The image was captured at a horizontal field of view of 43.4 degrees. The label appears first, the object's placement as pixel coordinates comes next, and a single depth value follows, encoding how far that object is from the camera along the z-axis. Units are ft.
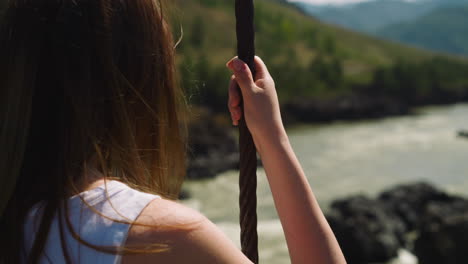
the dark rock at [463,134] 40.09
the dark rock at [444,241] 15.14
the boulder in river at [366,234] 17.46
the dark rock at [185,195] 26.48
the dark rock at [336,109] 52.08
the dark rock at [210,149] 30.96
